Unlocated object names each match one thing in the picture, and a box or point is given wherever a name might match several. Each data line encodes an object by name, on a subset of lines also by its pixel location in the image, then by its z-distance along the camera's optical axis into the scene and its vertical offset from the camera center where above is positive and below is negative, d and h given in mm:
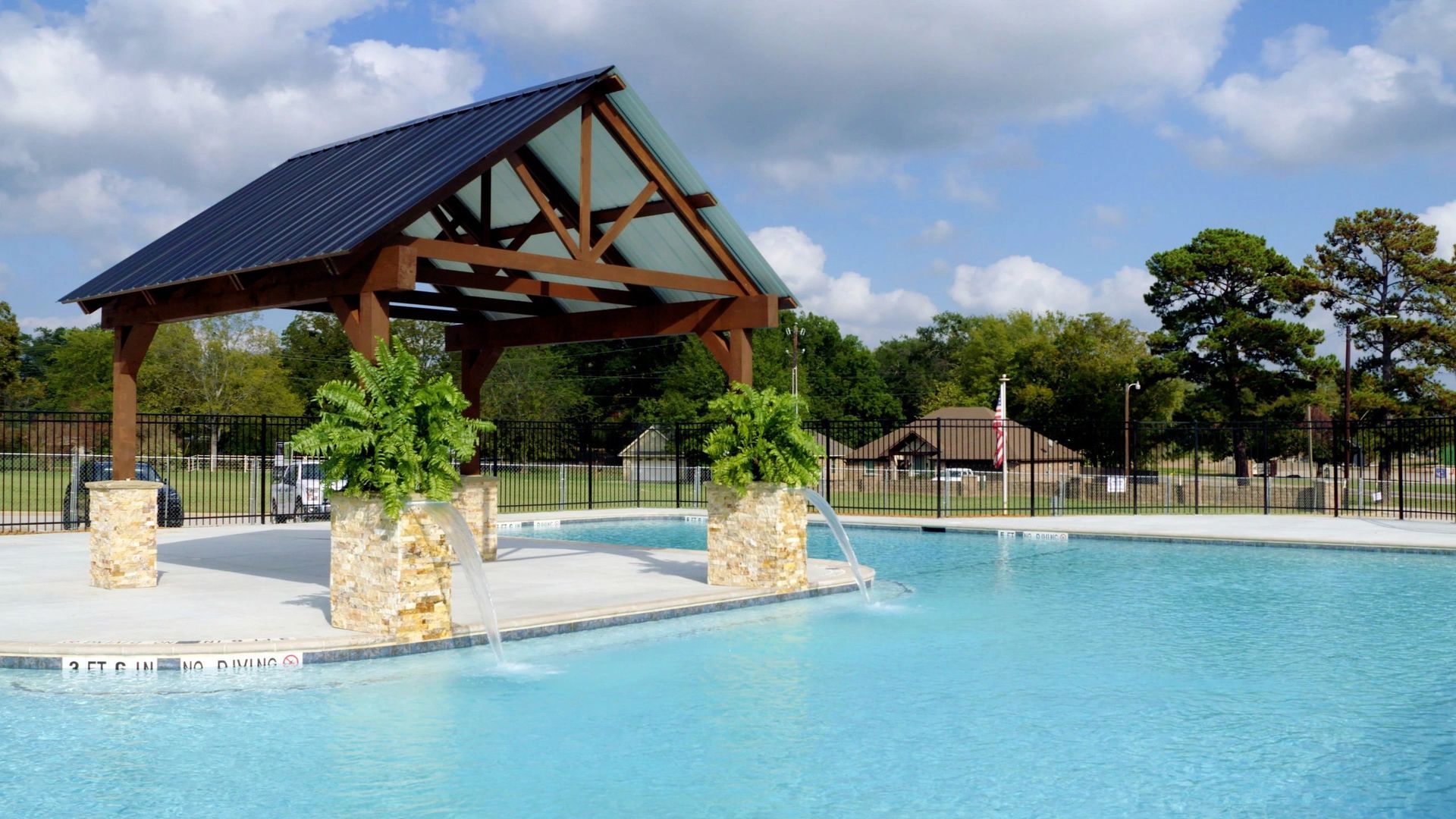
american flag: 33022 +502
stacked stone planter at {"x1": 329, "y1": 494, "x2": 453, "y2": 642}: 10602 -1174
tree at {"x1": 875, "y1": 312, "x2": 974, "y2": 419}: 110000 +8984
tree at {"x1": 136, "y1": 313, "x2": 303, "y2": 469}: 59906 +4182
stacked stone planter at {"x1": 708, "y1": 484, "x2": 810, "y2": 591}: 14180 -1147
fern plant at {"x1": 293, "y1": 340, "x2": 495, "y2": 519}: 10477 +149
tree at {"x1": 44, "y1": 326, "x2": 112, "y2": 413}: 70500 +5171
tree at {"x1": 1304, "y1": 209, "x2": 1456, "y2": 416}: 50188 +6810
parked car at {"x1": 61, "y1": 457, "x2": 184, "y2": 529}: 23188 -1065
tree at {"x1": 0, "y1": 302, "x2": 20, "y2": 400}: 67750 +6190
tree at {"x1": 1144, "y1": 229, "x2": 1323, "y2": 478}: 55250 +6115
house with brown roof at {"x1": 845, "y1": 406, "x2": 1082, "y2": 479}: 60625 -183
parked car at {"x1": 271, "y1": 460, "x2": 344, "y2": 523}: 25453 -979
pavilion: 12375 +2616
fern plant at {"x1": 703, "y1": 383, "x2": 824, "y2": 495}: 14016 +49
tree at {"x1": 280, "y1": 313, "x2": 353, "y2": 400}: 78875 +7054
